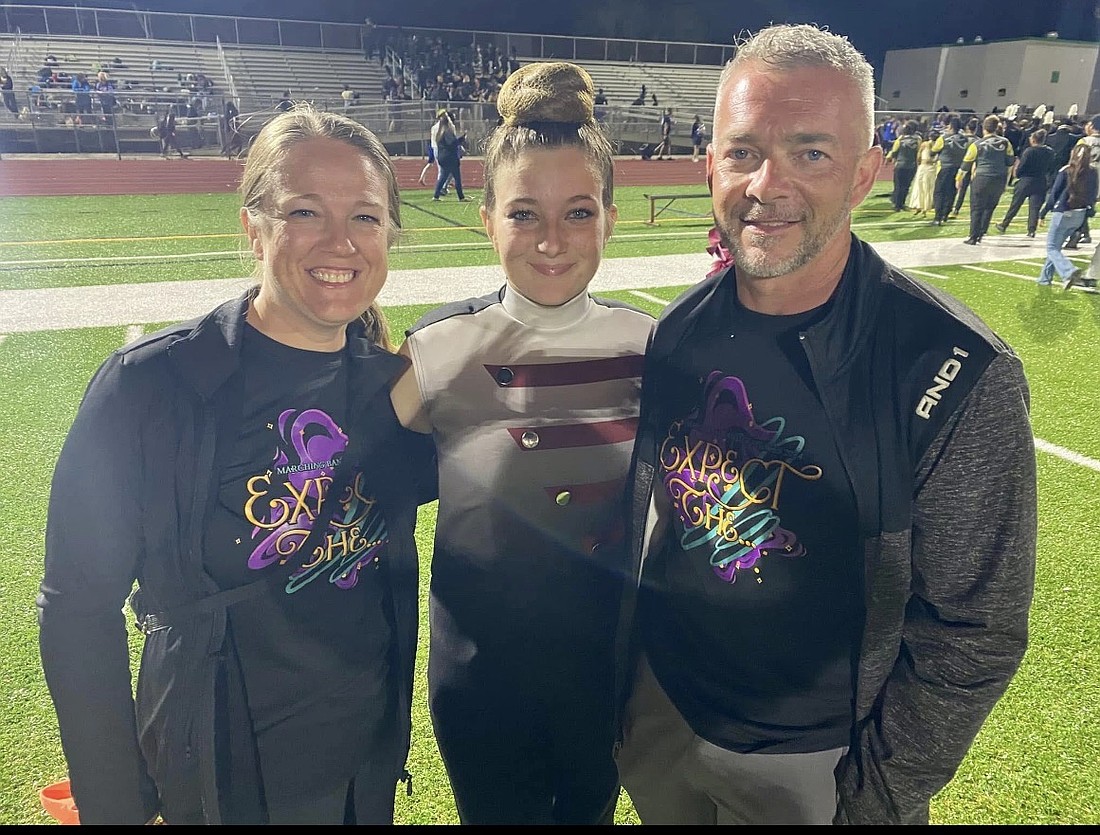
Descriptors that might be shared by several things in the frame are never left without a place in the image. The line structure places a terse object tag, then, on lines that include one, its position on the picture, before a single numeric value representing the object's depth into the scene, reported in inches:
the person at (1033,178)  465.7
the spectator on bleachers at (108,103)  853.8
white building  1488.7
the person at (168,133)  856.3
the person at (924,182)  578.2
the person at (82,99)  853.8
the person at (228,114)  868.0
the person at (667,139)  1072.7
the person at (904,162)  598.9
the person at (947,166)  514.6
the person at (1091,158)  366.0
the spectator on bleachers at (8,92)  829.2
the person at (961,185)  571.8
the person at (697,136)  1079.0
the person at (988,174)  442.3
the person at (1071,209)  355.9
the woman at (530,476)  71.7
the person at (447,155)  566.9
